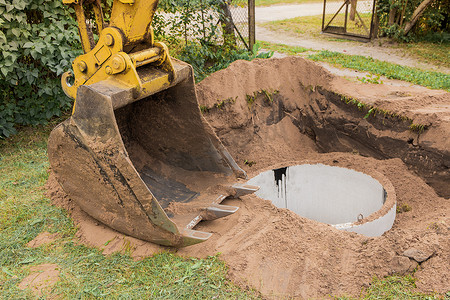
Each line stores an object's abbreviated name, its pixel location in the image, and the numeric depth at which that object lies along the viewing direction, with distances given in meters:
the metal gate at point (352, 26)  11.97
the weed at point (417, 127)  4.78
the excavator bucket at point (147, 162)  3.05
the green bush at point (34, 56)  5.16
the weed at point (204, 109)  5.48
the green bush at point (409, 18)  10.91
